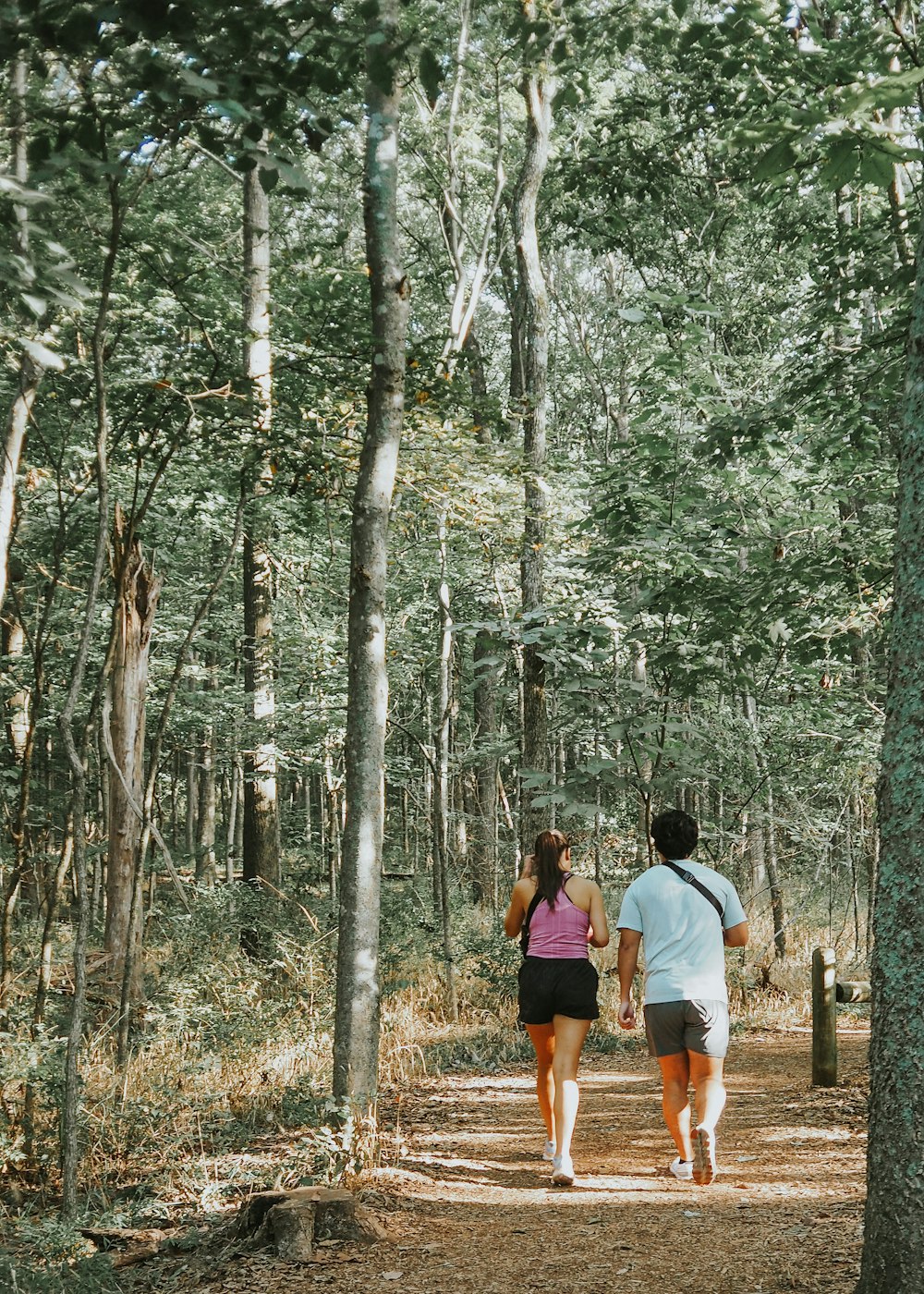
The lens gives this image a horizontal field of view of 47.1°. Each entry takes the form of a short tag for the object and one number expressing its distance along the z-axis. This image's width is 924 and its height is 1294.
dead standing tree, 10.87
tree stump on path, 4.97
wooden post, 7.97
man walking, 5.59
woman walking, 6.00
